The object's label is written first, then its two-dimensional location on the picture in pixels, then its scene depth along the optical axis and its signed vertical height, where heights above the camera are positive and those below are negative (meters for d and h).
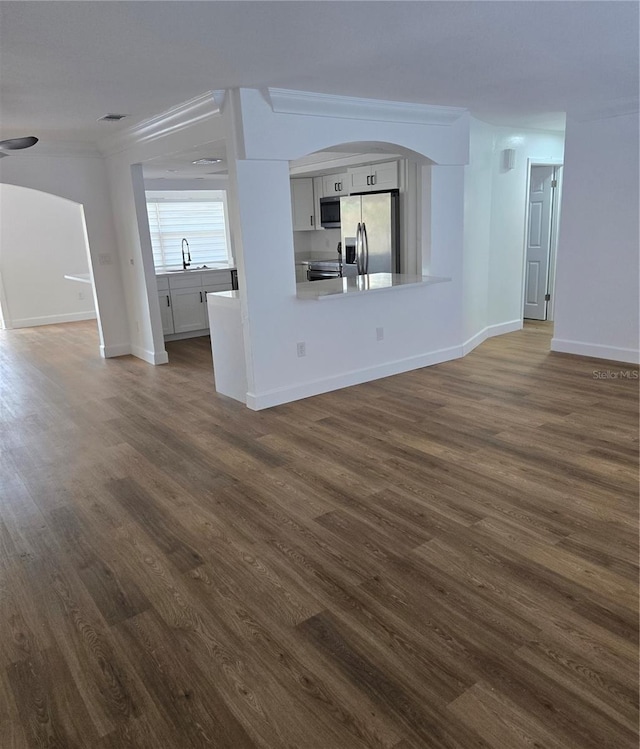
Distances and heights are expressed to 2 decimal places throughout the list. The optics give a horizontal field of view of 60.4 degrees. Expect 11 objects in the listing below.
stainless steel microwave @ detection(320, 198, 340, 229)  7.77 +0.32
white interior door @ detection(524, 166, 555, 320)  6.98 -0.22
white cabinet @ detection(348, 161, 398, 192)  6.55 +0.69
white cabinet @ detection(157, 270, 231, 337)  7.23 -0.70
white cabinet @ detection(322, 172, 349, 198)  7.50 +0.69
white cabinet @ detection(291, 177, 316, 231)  8.16 +0.49
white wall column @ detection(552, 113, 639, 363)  5.12 -0.18
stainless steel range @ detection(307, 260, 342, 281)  7.82 -0.47
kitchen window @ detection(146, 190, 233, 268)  8.55 +0.28
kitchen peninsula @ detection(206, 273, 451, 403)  4.61 -0.62
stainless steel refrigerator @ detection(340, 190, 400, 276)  6.47 +0.07
